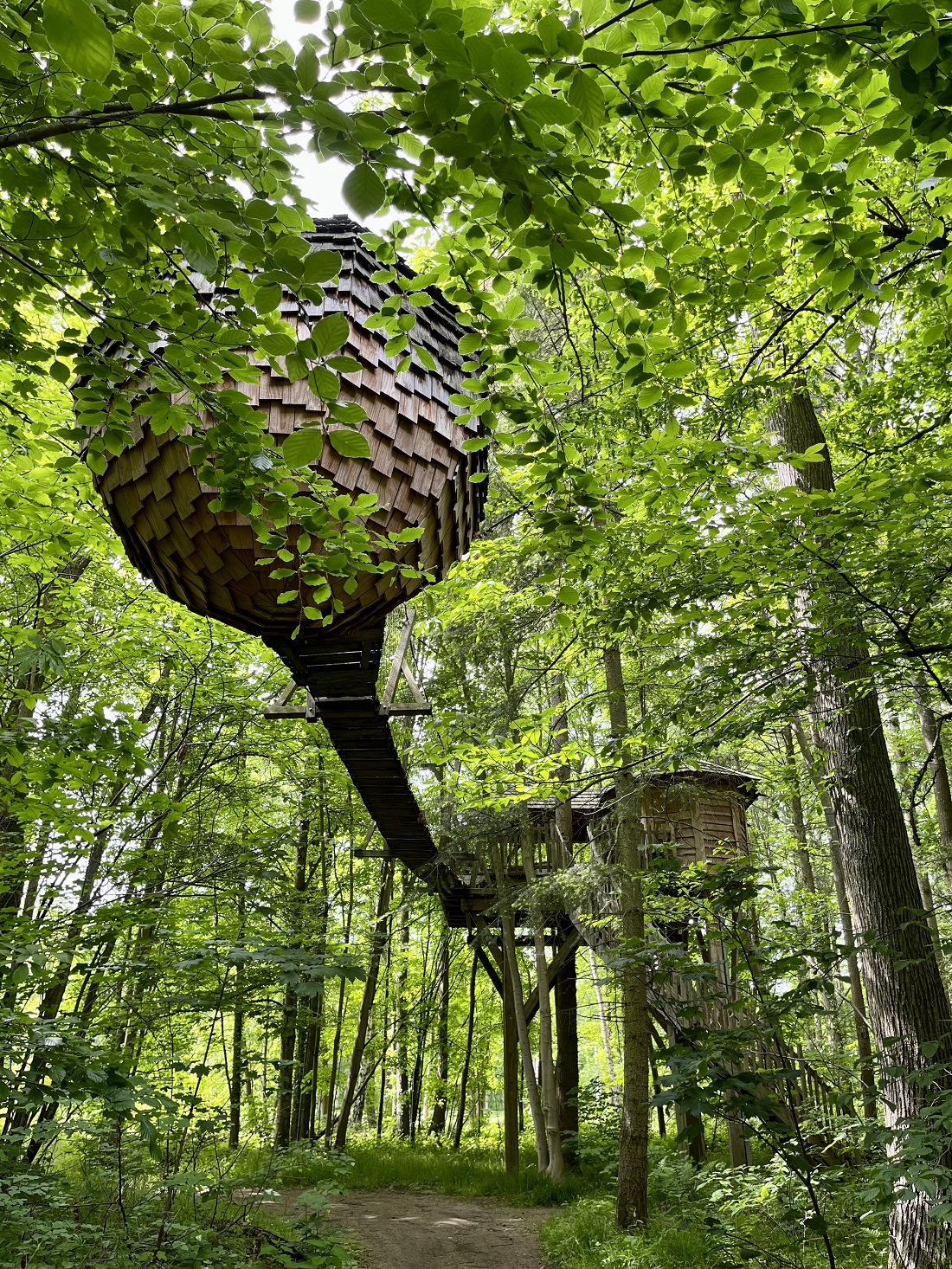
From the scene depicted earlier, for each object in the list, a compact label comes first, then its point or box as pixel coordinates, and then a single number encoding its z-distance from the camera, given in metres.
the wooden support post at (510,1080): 10.41
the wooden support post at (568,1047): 11.82
